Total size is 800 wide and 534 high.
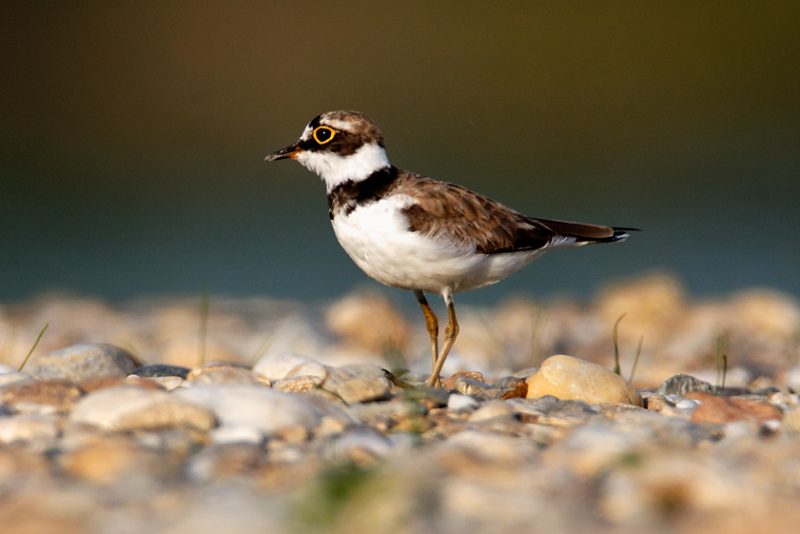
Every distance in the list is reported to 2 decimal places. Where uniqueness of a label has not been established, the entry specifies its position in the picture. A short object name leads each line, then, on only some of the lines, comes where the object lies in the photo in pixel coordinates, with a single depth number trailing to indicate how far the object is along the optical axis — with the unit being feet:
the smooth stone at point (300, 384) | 27.58
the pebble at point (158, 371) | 33.04
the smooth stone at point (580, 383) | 28.63
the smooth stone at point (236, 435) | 21.30
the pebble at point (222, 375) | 27.09
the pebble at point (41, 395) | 24.02
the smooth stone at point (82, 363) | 32.89
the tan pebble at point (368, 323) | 55.47
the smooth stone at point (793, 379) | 37.42
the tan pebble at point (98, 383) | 25.36
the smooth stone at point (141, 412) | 21.75
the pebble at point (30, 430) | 21.35
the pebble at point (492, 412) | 24.36
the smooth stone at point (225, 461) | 18.94
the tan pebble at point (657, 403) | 28.78
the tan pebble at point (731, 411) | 25.08
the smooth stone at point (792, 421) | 24.13
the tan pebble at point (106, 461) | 18.57
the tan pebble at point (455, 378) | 31.57
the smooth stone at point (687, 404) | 28.52
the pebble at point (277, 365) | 33.60
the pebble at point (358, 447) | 20.43
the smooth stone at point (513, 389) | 29.32
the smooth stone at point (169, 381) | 28.37
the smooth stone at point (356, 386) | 26.43
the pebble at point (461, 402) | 25.56
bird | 32.14
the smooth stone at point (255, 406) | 22.06
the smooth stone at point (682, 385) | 32.48
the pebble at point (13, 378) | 27.45
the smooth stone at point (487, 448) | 19.56
